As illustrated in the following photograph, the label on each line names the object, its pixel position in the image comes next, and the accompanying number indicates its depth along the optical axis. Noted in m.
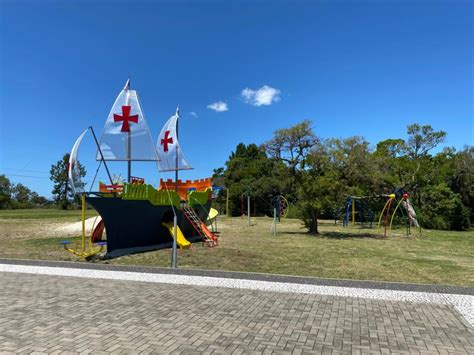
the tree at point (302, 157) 20.58
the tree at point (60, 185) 68.88
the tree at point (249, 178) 43.53
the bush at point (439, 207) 30.75
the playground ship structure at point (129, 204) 12.38
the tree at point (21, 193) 79.25
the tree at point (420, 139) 33.34
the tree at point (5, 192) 65.31
